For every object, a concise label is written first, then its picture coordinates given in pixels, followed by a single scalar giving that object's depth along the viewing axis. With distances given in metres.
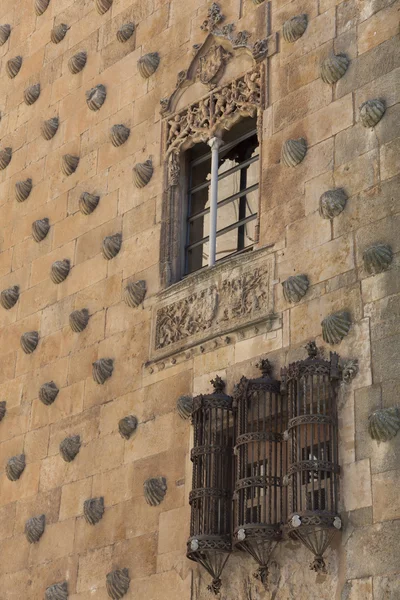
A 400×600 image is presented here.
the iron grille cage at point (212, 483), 11.27
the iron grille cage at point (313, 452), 10.52
